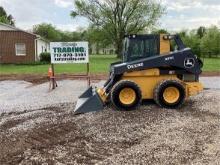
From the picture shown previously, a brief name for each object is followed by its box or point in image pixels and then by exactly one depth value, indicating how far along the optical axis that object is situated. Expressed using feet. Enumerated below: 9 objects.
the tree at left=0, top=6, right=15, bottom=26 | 146.53
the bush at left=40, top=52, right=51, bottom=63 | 67.47
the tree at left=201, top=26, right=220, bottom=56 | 101.67
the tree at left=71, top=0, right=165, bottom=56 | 88.94
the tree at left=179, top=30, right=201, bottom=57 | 96.52
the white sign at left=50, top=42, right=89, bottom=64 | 28.69
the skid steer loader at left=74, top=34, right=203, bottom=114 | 18.28
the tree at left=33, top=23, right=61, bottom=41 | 140.10
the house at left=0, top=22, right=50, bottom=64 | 64.95
